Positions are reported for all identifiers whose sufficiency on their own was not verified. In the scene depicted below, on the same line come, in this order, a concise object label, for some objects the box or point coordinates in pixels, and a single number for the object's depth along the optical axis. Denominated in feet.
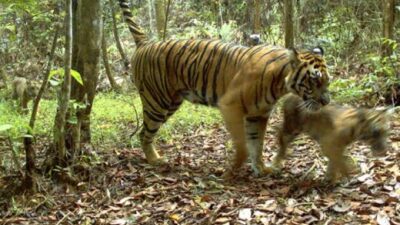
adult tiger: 16.31
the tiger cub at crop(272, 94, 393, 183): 15.02
